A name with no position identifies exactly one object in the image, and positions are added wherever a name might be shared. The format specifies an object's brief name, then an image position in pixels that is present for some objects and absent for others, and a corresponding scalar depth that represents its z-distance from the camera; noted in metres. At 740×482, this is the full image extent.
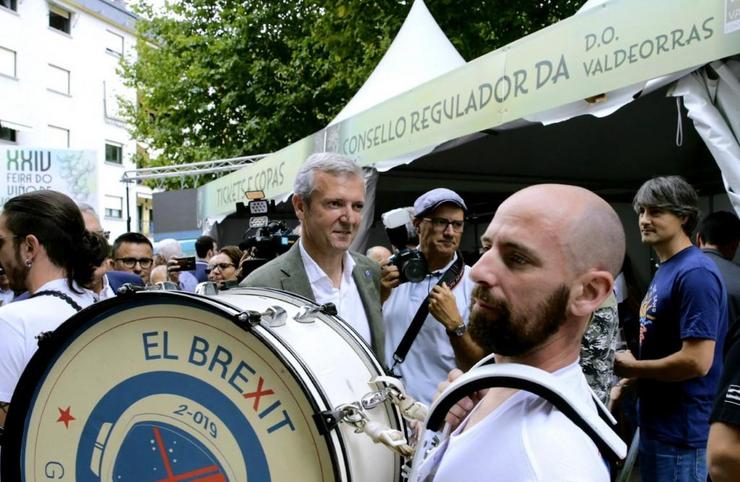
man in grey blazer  2.63
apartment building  29.42
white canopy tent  3.14
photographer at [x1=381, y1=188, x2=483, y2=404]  3.08
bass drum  1.53
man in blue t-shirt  2.87
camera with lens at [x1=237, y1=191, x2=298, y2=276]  2.95
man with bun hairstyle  2.30
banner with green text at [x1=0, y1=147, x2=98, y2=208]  12.61
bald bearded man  1.17
